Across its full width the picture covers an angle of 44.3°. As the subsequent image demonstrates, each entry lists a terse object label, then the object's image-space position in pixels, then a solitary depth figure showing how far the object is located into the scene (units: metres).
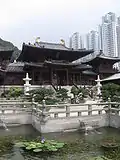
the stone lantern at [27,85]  21.91
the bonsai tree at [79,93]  18.10
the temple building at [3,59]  22.86
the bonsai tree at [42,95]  14.13
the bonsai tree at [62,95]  16.95
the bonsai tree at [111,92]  13.30
